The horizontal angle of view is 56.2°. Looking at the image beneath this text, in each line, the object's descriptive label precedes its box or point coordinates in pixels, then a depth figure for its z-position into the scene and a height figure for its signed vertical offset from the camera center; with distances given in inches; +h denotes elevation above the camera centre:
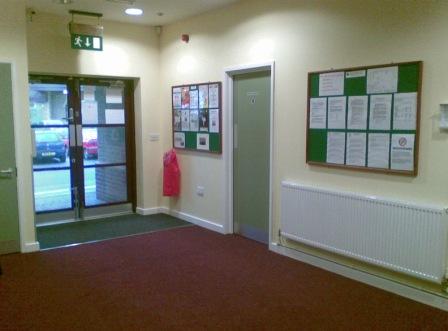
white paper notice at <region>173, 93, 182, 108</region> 234.2 +12.4
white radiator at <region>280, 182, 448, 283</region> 125.5 -36.1
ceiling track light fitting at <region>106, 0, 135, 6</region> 190.5 +54.9
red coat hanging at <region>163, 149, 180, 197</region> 239.6 -30.7
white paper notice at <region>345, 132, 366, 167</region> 145.2 -9.2
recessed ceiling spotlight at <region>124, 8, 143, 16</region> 205.8 +55.3
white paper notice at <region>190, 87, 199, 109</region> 221.4 +12.7
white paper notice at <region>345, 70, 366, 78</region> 143.6 +16.8
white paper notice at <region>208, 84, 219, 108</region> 208.4 +13.5
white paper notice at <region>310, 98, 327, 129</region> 157.1 +3.5
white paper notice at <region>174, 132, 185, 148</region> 235.8 -9.8
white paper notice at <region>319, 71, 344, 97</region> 150.7 +14.1
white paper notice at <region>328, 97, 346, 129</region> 150.9 +3.6
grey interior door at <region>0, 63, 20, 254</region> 174.6 -22.1
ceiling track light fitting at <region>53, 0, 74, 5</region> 189.3 +54.6
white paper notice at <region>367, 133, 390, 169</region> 138.6 -9.4
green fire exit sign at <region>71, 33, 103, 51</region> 206.7 +40.0
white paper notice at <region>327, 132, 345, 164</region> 152.0 -9.1
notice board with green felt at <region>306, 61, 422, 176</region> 132.0 +1.5
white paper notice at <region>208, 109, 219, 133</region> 209.8 +1.1
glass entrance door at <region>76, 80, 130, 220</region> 237.0 -12.9
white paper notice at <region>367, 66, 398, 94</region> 135.0 +13.8
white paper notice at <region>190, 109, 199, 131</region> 222.7 +1.1
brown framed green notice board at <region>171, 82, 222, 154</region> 210.3 +2.9
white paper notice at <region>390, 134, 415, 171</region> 132.0 -9.5
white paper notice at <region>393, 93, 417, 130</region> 130.6 +3.5
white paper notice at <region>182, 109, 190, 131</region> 229.6 +1.2
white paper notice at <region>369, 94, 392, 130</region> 137.2 +3.6
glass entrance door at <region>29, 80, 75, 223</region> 222.7 -14.7
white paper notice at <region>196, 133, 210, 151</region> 218.0 -10.3
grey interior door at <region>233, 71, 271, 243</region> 189.0 -15.0
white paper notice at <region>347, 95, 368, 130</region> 143.9 +3.4
